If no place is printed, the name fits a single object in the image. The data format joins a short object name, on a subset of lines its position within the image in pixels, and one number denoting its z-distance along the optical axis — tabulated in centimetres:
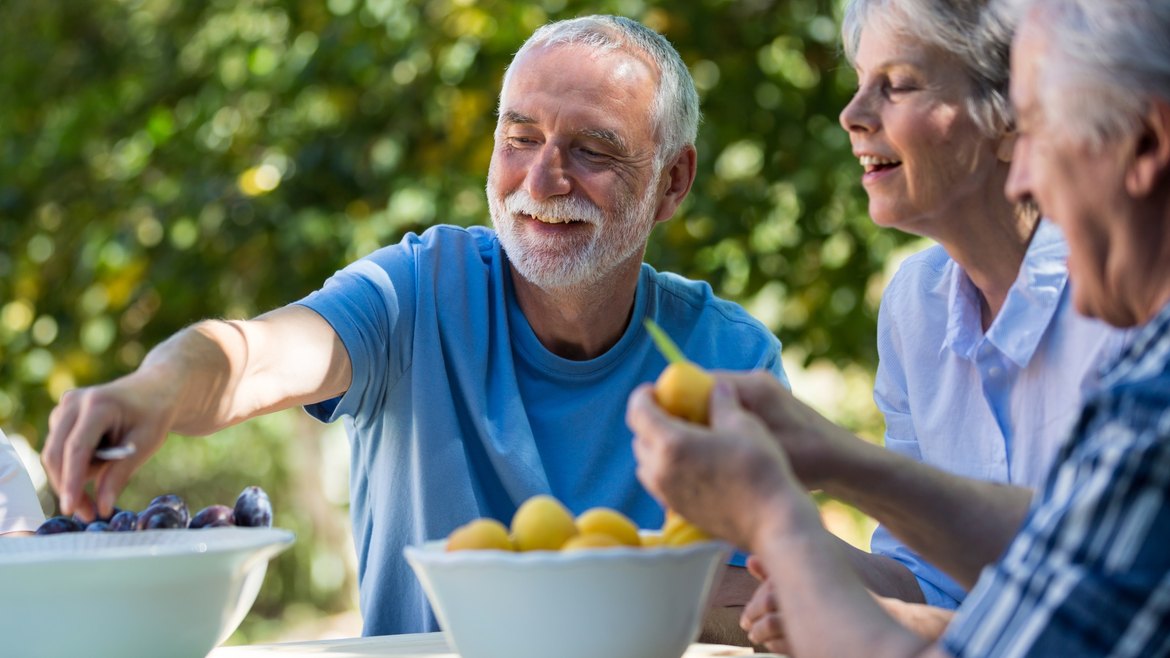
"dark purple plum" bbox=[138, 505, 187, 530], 168
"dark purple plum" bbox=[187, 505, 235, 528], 175
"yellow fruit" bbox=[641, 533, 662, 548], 150
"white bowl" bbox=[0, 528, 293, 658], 148
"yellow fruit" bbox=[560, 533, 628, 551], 143
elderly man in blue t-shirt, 241
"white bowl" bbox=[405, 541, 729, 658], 141
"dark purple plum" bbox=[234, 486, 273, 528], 177
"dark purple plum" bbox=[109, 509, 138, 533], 166
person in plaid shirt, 107
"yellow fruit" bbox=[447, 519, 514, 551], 145
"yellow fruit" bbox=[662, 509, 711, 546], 147
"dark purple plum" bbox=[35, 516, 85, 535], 166
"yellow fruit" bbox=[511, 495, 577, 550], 146
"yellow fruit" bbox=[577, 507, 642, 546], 147
